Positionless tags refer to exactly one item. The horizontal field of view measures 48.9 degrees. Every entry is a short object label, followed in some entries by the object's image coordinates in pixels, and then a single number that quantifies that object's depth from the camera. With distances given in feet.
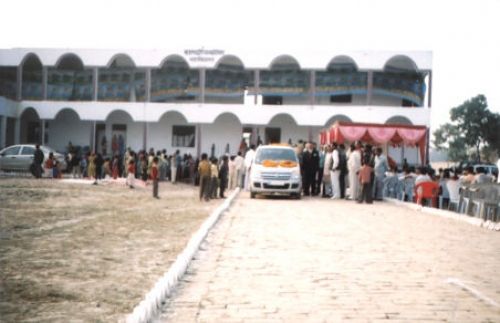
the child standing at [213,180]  53.52
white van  54.95
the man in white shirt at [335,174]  55.36
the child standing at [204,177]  51.19
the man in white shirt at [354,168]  54.39
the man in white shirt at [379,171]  55.72
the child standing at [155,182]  54.96
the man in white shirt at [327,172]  57.00
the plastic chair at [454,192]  49.19
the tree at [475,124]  175.42
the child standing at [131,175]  65.72
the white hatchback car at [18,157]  83.30
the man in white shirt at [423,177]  48.73
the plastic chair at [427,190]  48.24
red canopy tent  64.54
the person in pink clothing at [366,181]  51.39
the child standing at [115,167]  80.74
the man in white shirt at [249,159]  64.90
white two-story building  96.22
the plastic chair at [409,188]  57.16
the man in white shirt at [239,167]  73.00
